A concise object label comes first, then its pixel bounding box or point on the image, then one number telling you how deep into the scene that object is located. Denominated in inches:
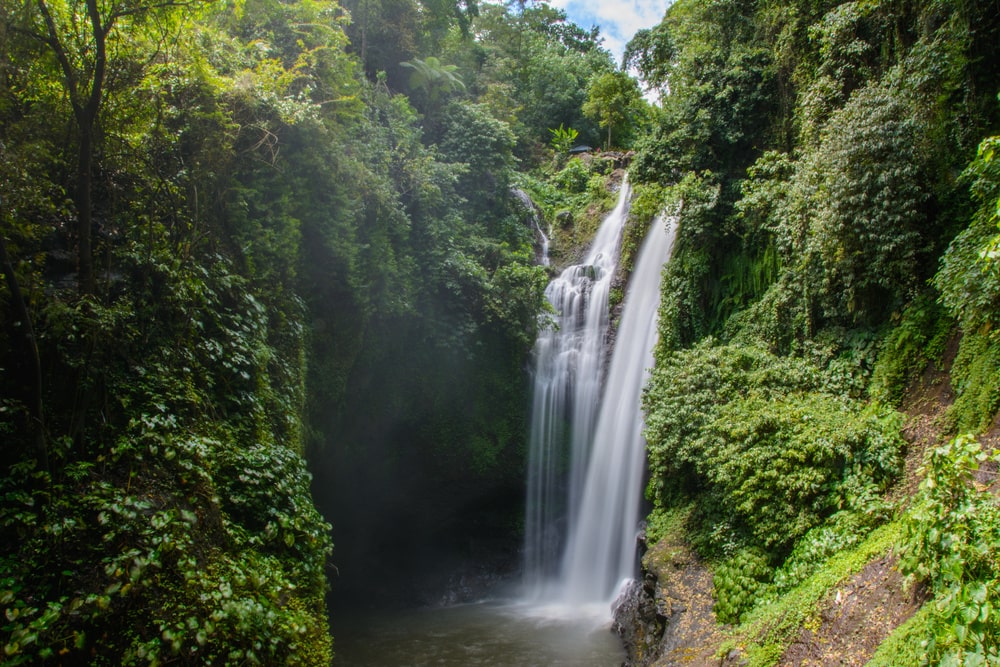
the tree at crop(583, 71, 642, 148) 989.2
